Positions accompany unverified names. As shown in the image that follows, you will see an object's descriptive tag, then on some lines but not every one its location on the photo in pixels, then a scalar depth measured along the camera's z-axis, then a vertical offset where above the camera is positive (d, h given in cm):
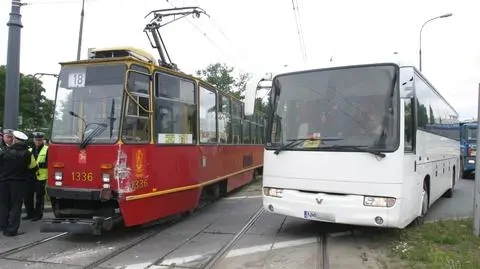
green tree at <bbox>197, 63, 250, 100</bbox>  3819 +578
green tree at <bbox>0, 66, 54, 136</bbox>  4219 +431
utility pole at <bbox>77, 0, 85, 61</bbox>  1752 +414
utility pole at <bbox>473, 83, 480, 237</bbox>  790 -83
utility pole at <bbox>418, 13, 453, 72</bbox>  2580 +727
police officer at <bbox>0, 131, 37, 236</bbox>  827 -70
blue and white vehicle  2106 +21
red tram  747 +4
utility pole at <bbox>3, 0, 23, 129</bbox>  1025 +160
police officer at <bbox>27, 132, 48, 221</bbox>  959 -65
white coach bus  695 +4
